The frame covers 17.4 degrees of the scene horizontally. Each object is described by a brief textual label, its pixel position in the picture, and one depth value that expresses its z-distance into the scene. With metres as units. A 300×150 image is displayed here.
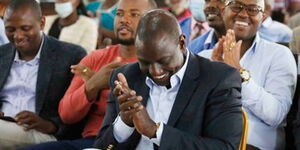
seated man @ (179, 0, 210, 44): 7.29
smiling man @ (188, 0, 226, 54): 5.66
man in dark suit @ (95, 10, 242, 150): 3.32
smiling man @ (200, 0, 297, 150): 4.17
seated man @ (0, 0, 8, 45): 6.62
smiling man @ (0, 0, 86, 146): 5.10
